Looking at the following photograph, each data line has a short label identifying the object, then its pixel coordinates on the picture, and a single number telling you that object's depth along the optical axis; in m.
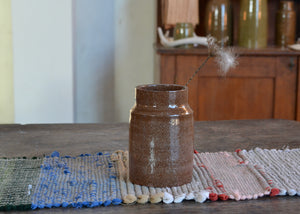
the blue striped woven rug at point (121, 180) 0.76
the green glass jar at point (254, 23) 2.62
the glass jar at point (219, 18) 2.62
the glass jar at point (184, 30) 2.51
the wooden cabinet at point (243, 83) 2.46
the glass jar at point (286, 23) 2.69
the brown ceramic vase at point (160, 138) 0.81
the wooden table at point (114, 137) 1.08
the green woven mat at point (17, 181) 0.74
